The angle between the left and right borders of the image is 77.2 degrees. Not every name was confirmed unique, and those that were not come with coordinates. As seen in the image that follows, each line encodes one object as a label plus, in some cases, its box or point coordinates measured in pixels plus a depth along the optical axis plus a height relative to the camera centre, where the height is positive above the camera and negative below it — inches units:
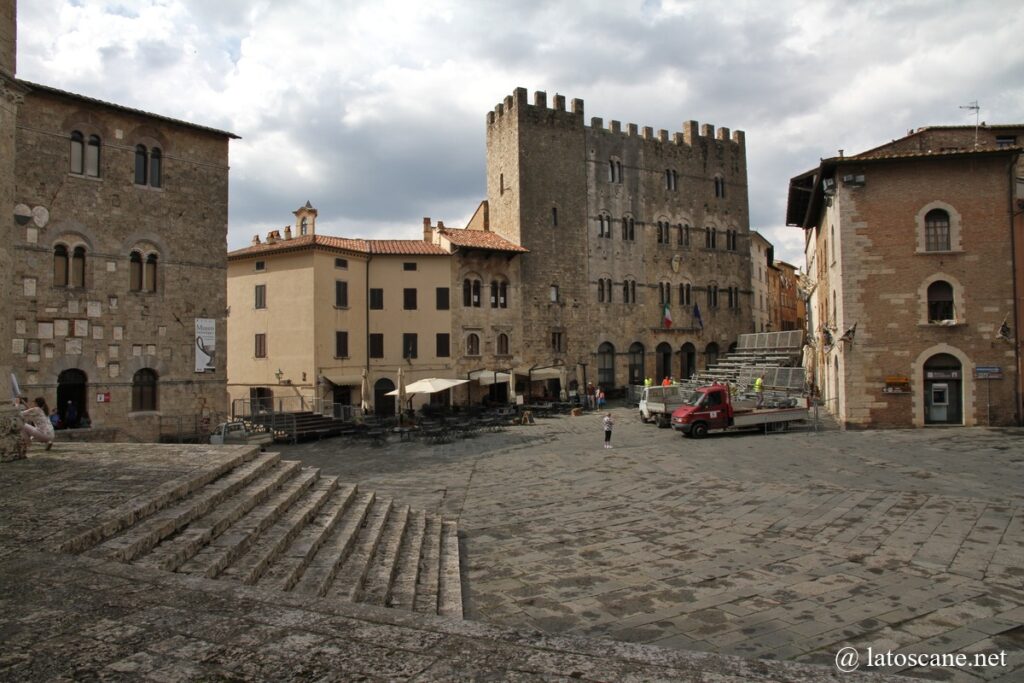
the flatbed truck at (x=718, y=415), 845.2 -72.3
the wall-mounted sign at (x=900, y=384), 867.4 -33.8
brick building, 853.2 +98.5
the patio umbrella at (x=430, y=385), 981.2 -30.3
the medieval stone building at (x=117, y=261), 759.7 +141.1
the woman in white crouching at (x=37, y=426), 416.5 -35.8
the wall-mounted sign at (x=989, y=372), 847.1 -19.0
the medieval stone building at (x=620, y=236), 1416.1 +299.7
